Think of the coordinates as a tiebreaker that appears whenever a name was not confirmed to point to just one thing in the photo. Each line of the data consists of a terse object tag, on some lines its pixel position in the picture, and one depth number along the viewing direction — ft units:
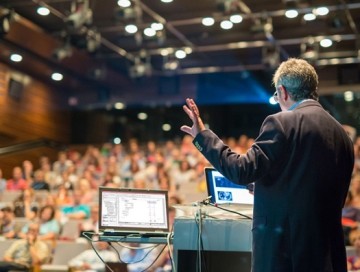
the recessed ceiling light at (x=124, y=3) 24.48
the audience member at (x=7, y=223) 18.69
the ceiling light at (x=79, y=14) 24.89
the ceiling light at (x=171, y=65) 31.96
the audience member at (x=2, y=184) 22.76
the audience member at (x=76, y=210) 21.53
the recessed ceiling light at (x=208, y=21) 27.19
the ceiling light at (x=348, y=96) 29.37
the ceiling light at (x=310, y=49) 27.78
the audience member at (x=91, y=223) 18.30
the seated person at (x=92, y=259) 15.46
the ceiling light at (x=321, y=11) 24.89
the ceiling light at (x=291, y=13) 25.47
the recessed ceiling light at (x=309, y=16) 25.62
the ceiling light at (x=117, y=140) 37.17
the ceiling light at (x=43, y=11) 27.12
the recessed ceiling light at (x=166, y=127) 36.50
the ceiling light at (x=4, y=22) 24.84
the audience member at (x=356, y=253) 14.20
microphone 7.86
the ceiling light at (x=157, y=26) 27.73
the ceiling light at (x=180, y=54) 31.58
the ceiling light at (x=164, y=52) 31.59
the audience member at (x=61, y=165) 29.35
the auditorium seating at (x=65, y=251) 16.93
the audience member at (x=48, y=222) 19.20
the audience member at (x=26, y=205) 21.61
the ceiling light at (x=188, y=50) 31.25
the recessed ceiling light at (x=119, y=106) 37.11
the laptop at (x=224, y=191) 8.45
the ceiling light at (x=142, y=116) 37.45
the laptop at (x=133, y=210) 8.71
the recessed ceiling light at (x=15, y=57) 28.60
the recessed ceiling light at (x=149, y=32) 28.09
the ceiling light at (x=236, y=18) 26.45
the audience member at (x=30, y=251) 16.05
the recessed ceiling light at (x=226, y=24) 27.40
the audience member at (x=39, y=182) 25.70
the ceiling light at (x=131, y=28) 27.67
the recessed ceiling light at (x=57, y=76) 32.90
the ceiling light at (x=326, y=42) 28.37
